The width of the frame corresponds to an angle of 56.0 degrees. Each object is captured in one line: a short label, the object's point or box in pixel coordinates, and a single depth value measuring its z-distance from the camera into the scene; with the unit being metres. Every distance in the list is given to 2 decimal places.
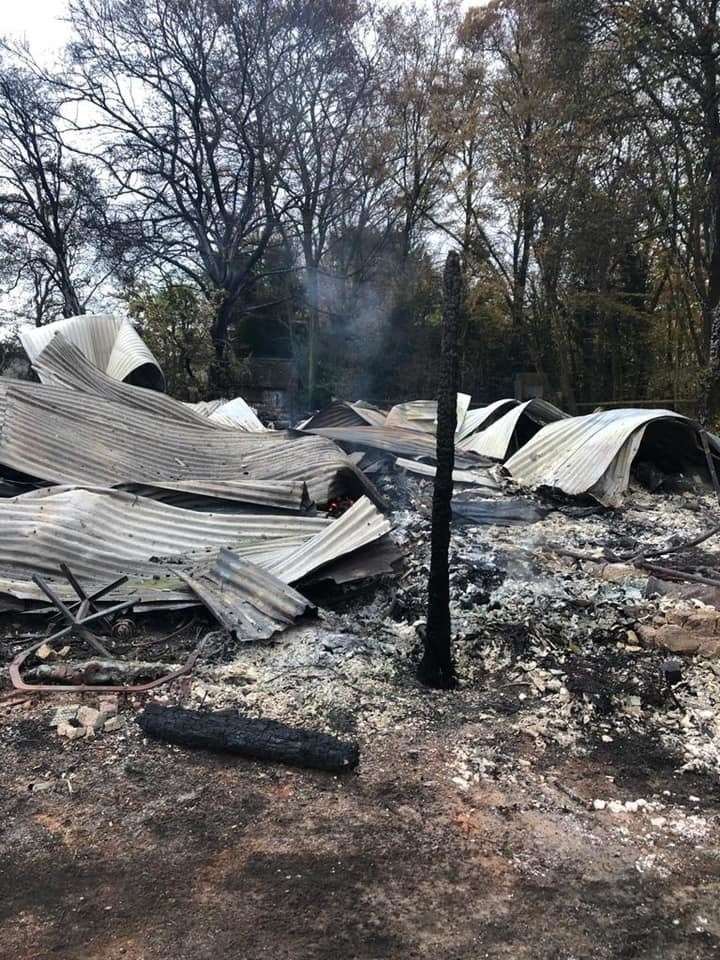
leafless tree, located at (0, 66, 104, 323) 16.17
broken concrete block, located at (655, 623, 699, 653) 3.39
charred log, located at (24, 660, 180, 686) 3.13
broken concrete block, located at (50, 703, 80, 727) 2.82
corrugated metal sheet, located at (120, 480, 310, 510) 4.92
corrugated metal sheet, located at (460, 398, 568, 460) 8.87
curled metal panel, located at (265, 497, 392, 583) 4.10
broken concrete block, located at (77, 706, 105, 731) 2.77
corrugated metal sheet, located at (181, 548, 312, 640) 3.55
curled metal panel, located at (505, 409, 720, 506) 6.78
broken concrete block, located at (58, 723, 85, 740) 2.71
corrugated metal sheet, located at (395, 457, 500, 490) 7.15
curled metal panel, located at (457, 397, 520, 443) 9.85
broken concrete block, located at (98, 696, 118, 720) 2.86
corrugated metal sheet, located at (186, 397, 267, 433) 9.09
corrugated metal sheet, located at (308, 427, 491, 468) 7.92
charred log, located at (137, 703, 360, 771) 2.54
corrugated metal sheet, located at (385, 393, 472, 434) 10.57
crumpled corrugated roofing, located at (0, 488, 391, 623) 3.90
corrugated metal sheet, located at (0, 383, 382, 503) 5.30
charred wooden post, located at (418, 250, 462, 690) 2.89
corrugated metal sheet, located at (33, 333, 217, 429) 6.88
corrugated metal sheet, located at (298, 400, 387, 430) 10.11
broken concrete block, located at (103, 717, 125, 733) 2.77
